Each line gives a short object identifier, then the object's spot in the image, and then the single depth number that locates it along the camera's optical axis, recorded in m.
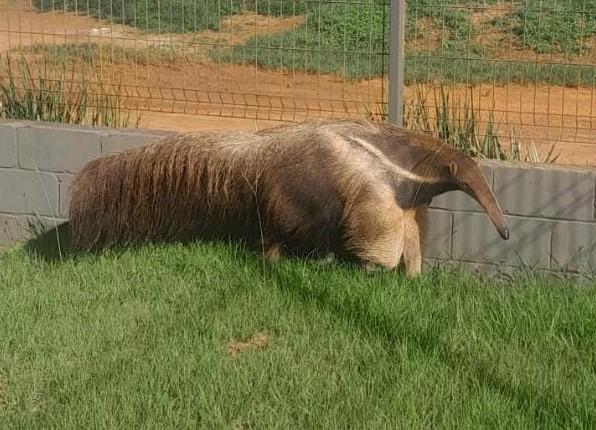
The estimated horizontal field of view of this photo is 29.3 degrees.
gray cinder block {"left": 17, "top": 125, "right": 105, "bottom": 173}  7.62
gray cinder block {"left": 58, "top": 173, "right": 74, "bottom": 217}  7.70
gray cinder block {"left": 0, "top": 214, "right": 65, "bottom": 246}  7.85
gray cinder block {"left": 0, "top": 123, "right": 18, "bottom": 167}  7.79
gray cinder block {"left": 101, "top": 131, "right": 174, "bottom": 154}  7.47
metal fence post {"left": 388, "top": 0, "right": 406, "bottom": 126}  7.15
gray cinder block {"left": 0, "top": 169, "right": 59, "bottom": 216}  7.77
